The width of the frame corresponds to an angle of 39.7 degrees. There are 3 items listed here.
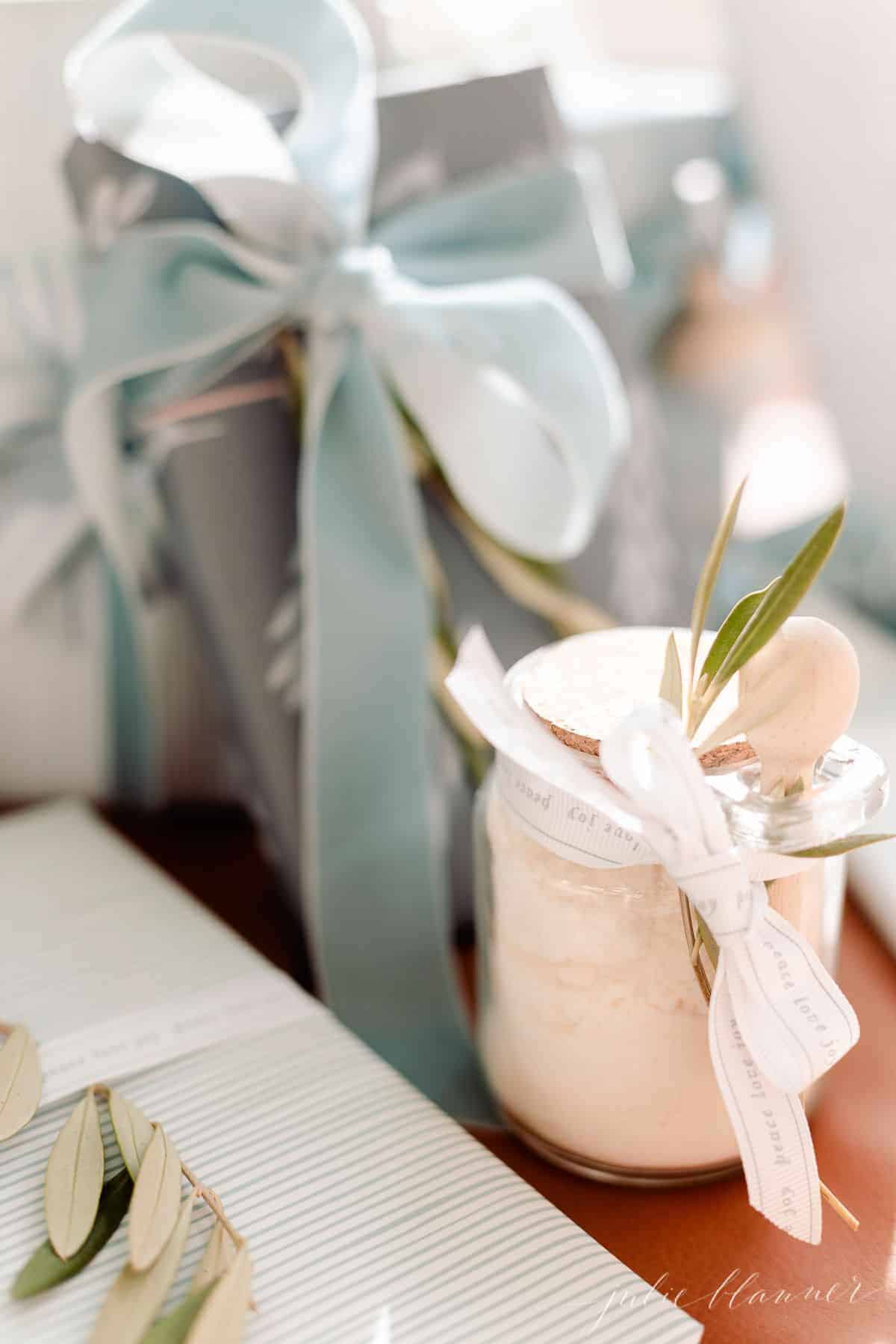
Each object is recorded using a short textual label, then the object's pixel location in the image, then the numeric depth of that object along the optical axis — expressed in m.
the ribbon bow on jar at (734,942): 0.28
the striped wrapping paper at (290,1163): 0.28
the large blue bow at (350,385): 0.44
